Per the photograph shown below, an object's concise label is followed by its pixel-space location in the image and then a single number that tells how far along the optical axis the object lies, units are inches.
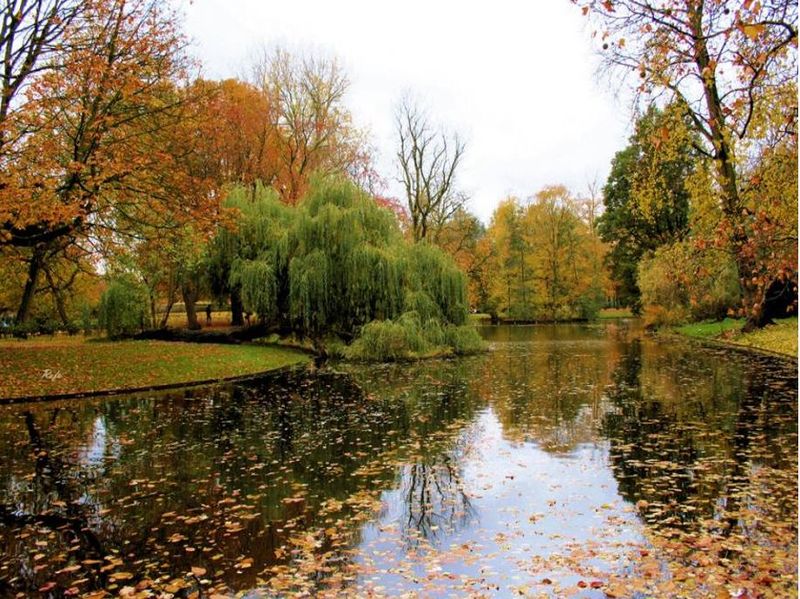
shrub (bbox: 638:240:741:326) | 1196.5
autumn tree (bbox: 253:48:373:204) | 1402.6
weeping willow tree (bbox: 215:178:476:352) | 872.3
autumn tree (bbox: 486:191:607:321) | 2073.1
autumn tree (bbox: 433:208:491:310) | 2009.1
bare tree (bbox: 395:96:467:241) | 1664.6
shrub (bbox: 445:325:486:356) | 922.7
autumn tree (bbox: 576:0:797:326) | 218.1
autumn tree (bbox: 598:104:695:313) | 1509.6
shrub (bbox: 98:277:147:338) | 1064.2
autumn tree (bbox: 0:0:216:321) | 512.4
